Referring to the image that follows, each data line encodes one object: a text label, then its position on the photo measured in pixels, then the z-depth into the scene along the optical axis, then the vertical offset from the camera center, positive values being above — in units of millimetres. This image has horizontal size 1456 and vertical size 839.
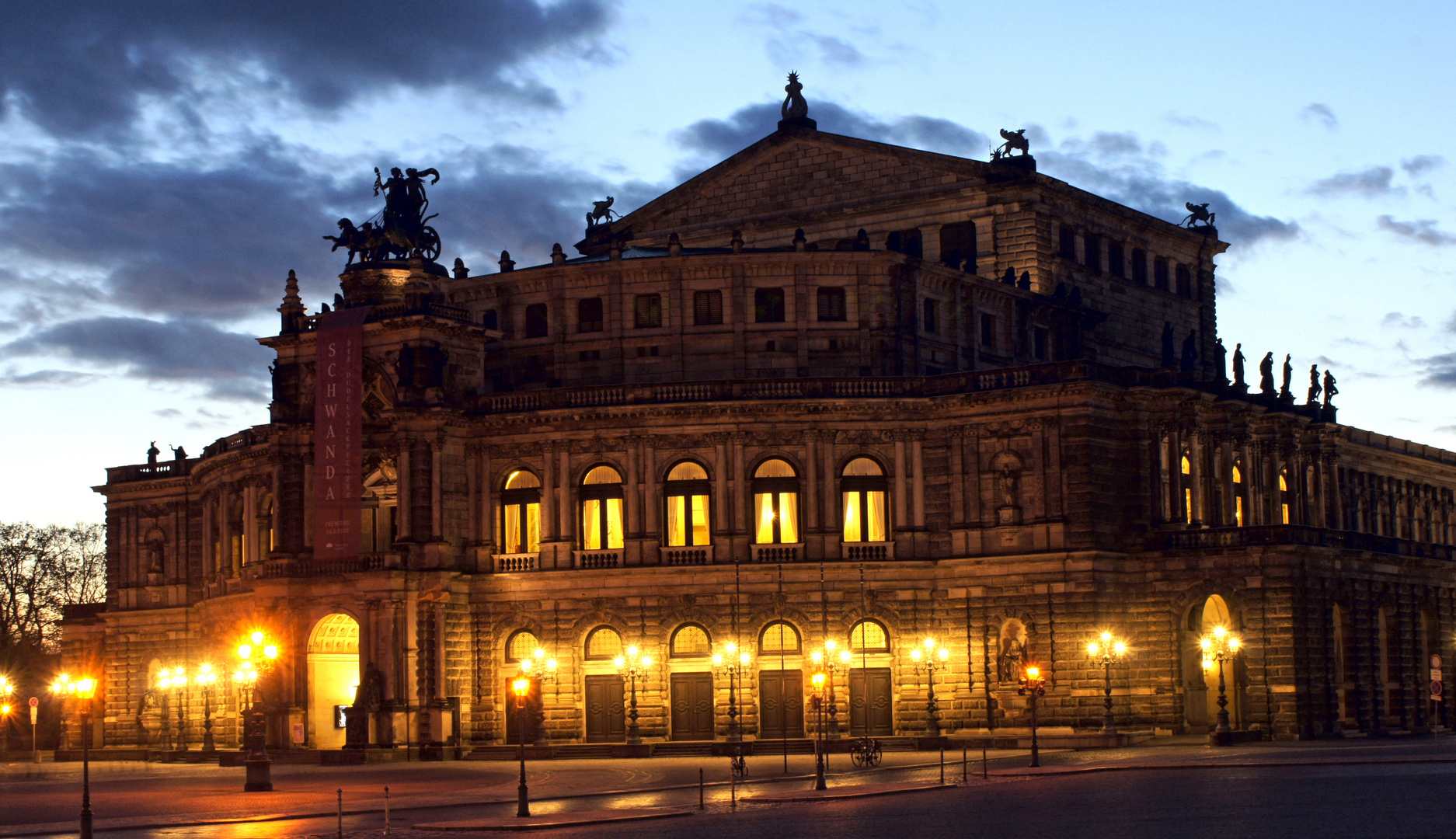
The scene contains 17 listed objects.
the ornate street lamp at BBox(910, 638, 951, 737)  83125 -1869
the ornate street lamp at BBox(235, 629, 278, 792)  63906 -3285
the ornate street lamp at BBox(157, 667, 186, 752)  102500 -2701
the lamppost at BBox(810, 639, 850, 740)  84125 -1773
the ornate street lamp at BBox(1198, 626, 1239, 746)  80188 -1523
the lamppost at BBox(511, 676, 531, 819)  49562 -4265
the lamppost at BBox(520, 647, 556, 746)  86375 -1907
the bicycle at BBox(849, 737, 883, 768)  70688 -4715
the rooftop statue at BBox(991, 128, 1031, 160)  101125 +22640
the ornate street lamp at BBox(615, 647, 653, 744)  85250 -1830
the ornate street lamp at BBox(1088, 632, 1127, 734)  80625 -1730
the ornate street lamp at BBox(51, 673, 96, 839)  42719 -2427
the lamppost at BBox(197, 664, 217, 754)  96375 -3168
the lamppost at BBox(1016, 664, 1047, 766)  66375 -2232
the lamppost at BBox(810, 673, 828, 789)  55281 -3685
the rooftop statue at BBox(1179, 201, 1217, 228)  114938 +21556
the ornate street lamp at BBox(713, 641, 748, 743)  84375 -1902
